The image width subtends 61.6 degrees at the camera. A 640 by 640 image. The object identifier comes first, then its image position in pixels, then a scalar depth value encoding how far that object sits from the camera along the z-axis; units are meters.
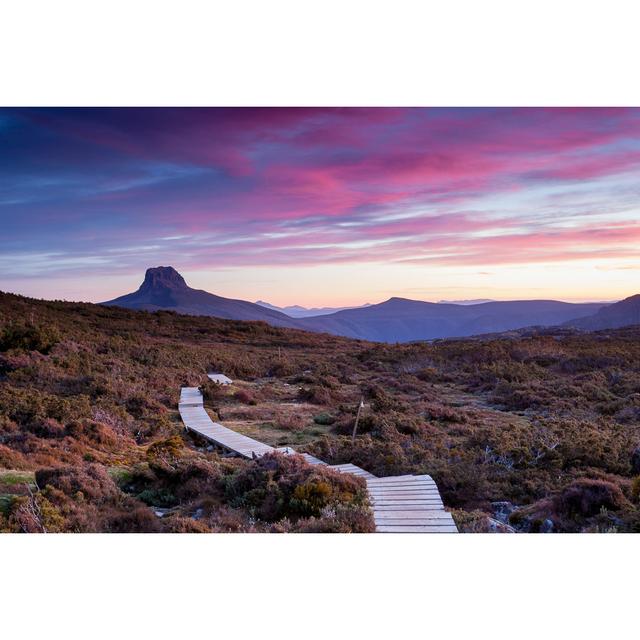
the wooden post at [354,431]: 11.73
